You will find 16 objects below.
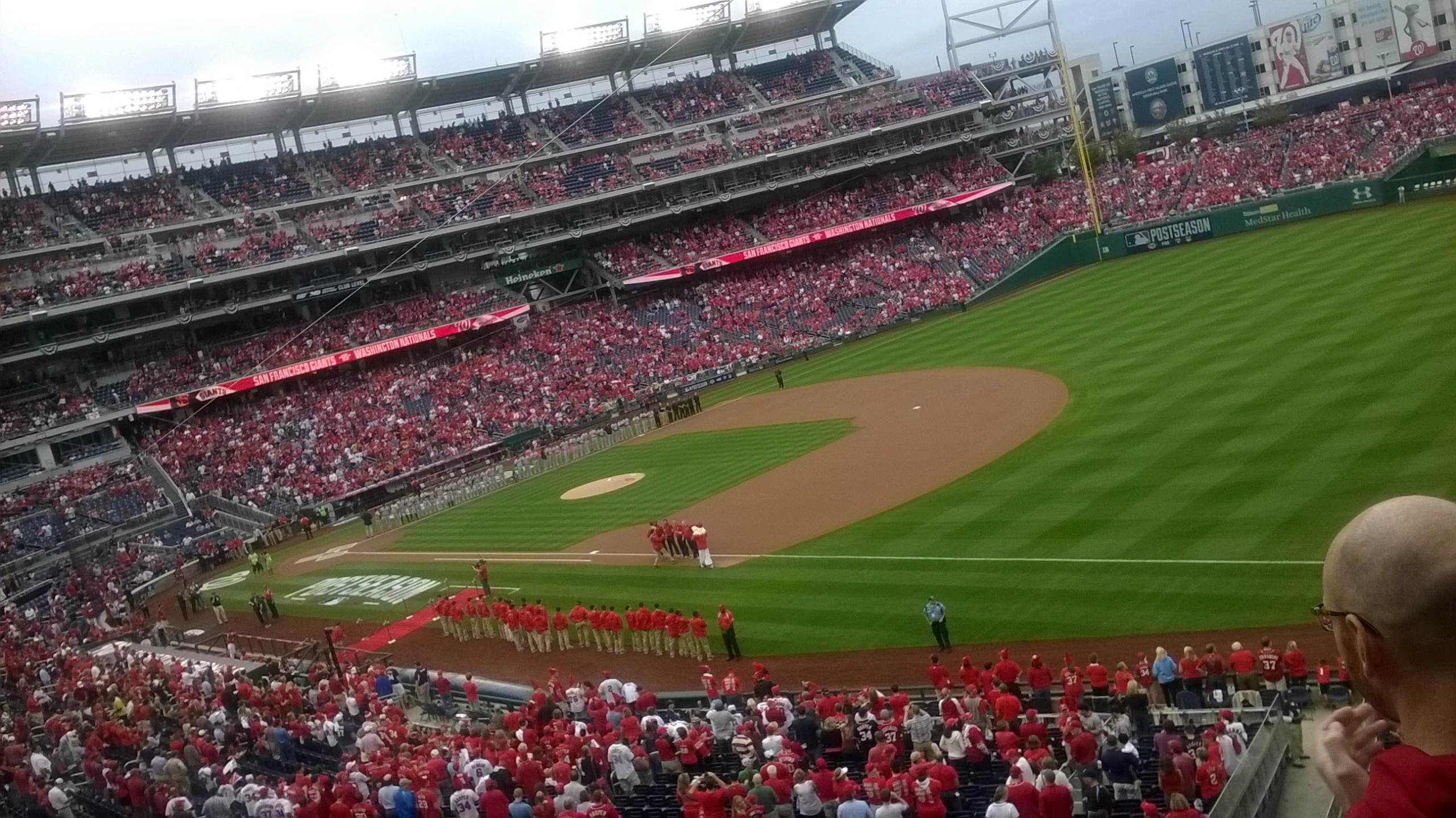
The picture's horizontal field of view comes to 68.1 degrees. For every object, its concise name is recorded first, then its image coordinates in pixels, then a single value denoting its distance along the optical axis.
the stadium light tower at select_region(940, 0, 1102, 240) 56.88
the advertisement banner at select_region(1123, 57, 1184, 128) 114.25
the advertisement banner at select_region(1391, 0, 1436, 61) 81.75
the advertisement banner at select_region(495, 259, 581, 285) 64.56
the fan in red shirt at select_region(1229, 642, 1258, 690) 12.62
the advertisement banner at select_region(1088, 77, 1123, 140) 119.94
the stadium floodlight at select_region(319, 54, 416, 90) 61.22
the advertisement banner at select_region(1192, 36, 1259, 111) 106.25
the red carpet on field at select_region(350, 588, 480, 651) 26.28
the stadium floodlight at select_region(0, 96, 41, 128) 51.06
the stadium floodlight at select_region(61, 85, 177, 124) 52.31
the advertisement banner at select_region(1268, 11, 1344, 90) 95.62
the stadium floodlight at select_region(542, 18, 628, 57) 66.38
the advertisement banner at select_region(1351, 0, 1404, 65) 88.31
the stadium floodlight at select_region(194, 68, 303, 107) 57.81
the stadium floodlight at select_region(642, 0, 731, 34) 69.31
